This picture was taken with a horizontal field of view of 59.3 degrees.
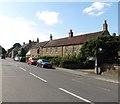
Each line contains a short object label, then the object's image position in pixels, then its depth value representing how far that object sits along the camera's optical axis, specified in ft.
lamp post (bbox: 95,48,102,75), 40.89
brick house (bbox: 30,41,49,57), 112.55
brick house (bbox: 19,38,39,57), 174.92
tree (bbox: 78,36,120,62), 52.06
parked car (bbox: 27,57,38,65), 76.35
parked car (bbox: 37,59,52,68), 58.39
